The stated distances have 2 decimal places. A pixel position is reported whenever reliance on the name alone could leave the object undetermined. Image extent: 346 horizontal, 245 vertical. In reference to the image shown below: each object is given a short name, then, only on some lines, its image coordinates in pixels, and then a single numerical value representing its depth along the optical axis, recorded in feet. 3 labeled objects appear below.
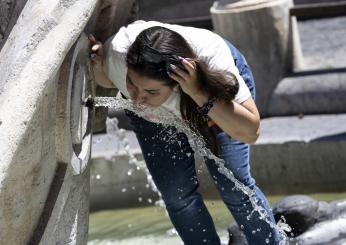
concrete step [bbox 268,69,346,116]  35.37
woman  16.81
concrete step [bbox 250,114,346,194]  30.27
